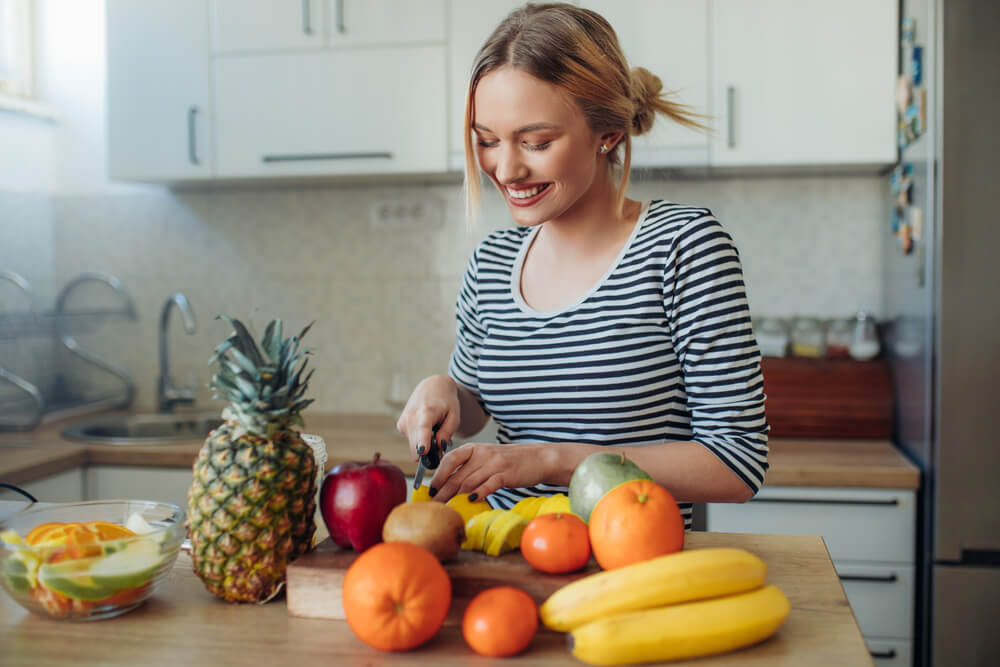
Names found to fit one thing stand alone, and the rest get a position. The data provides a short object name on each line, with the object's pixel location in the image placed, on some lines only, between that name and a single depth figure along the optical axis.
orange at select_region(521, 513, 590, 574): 0.78
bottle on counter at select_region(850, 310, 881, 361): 2.36
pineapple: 0.79
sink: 2.50
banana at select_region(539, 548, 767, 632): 0.71
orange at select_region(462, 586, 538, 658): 0.70
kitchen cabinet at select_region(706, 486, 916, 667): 2.00
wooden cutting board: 0.78
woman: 1.07
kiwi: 0.78
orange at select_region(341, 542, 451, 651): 0.70
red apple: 0.82
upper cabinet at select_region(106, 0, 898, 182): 2.19
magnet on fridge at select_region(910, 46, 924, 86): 1.98
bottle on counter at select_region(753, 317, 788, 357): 2.39
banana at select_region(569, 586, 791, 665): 0.68
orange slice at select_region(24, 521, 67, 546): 0.83
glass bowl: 0.78
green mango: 0.85
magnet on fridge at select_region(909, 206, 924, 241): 2.01
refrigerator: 1.85
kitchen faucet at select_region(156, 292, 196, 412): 2.72
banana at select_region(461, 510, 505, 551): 0.86
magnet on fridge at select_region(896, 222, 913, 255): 2.10
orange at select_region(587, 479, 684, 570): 0.75
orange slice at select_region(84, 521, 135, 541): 0.84
